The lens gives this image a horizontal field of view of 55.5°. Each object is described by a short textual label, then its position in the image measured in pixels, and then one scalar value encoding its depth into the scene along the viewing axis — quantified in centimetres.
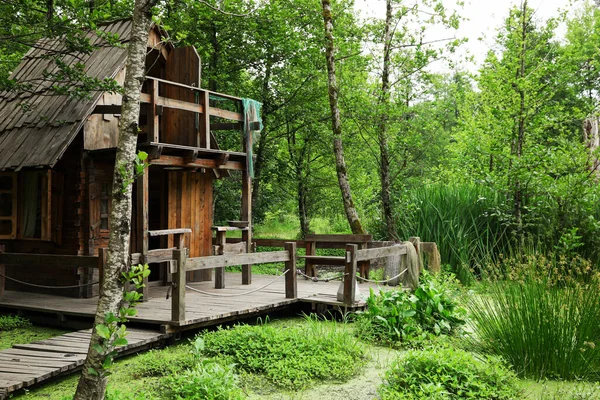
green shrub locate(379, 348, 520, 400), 551
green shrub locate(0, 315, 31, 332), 899
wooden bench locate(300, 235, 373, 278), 1191
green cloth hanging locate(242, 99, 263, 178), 1211
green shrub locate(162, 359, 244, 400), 538
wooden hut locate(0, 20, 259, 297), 1017
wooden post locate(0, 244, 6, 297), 983
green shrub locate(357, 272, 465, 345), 817
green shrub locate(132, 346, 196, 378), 655
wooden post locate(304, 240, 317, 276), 1245
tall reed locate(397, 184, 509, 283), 1361
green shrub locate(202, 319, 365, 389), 651
